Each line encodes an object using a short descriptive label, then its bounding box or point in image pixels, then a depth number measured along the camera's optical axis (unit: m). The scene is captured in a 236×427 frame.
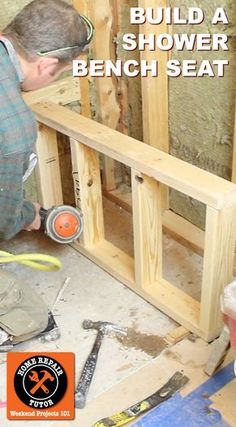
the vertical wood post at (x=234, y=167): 2.32
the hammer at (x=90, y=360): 1.91
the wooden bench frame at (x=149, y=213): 1.90
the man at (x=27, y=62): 1.73
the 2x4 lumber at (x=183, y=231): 2.60
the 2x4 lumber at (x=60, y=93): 2.57
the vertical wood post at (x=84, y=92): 2.58
